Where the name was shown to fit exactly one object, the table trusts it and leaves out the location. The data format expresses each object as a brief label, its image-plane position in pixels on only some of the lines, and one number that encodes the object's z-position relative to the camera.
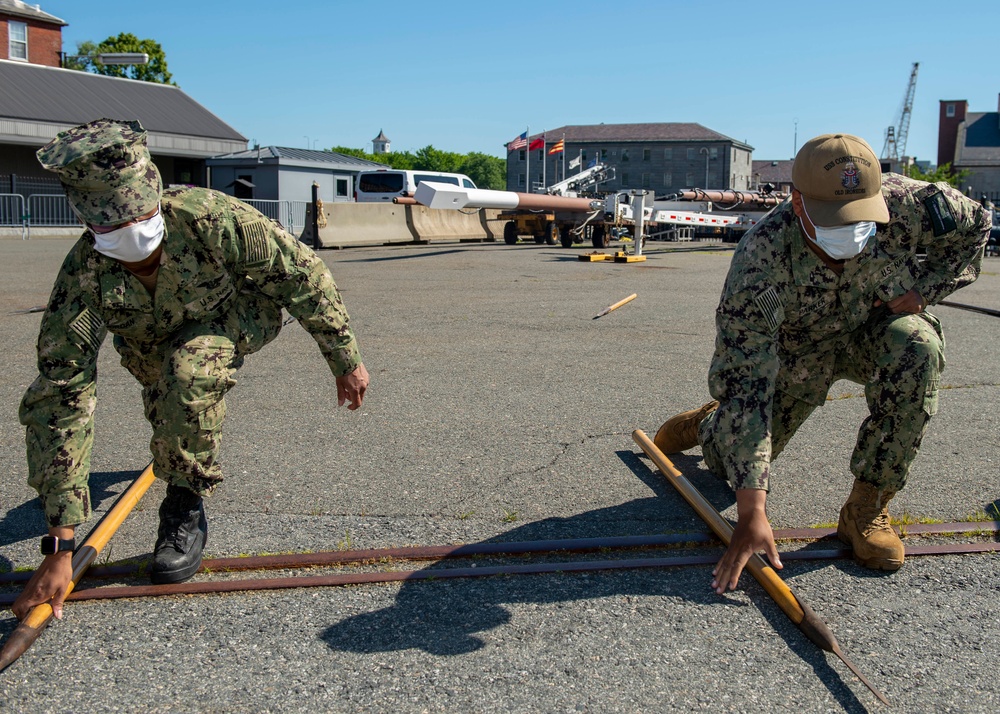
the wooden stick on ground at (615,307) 9.62
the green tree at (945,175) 70.26
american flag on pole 40.91
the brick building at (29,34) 40.69
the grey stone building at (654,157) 96.38
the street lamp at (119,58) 41.54
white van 26.20
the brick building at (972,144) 83.12
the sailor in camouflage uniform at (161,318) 2.66
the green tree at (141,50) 49.59
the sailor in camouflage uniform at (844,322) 2.84
